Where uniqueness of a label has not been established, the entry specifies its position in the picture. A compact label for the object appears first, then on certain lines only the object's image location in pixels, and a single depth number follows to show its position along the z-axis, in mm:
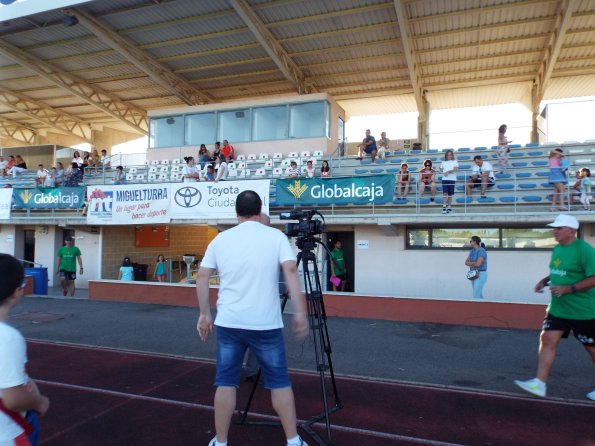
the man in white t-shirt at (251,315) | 3068
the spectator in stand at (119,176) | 16406
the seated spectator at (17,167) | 21255
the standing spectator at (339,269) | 12798
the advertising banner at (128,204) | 14156
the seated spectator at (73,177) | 17328
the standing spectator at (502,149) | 13961
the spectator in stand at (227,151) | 18047
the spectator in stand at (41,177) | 18500
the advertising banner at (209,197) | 12898
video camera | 3941
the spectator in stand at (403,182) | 12469
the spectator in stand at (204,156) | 18141
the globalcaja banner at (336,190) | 11734
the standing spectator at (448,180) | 11820
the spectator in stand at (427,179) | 12383
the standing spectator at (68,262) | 12924
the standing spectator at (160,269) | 15570
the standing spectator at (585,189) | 10722
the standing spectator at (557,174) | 11016
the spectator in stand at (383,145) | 16417
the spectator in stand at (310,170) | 14555
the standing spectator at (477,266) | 9711
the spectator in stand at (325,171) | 14103
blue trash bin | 13797
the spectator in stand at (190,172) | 15211
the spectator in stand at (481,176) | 12266
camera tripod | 3695
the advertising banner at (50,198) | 15719
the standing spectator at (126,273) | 15605
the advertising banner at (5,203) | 17000
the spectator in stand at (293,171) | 14461
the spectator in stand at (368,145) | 16469
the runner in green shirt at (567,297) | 4375
